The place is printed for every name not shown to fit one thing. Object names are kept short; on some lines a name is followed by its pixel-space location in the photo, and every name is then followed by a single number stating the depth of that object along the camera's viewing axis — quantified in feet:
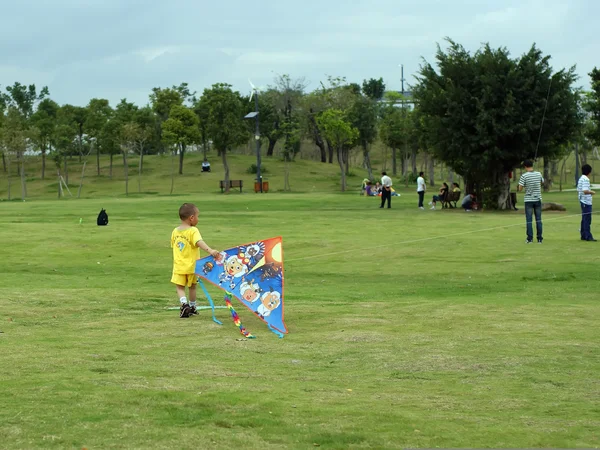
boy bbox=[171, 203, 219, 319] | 37.52
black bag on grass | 95.50
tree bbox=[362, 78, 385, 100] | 421.59
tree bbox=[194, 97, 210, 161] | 265.54
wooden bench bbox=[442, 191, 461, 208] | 134.51
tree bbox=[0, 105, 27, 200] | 239.71
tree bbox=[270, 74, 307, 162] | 323.57
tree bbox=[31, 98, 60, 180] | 269.03
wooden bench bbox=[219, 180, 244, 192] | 235.40
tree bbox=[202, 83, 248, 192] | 241.76
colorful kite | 35.55
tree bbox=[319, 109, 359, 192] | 238.62
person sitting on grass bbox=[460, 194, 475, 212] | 128.77
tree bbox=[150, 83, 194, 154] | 320.70
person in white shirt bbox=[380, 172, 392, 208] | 133.39
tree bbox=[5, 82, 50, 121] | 379.76
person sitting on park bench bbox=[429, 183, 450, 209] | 133.37
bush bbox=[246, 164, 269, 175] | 284.20
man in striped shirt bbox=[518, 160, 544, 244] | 72.08
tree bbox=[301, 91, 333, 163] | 307.17
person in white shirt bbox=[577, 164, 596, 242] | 71.67
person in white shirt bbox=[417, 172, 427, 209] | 128.11
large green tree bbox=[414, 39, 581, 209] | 122.01
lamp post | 234.17
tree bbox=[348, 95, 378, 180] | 265.34
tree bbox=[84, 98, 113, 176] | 291.38
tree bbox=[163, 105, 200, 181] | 268.21
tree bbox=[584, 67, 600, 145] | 157.06
